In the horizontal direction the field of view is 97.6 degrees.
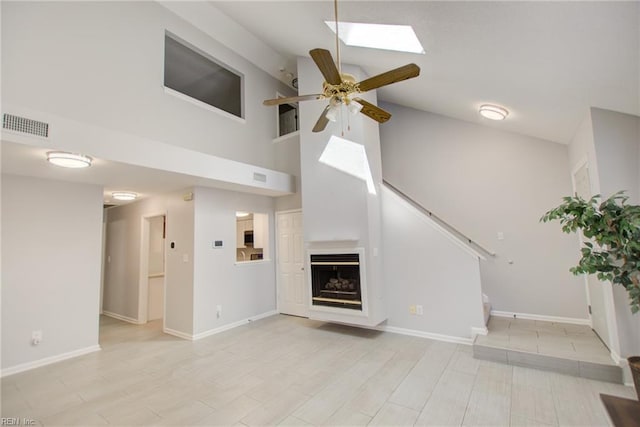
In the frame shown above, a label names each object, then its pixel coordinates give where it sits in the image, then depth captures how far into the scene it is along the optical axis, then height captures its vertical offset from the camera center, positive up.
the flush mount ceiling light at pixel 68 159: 2.82 +0.90
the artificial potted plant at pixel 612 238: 2.11 -0.07
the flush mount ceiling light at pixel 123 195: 4.70 +0.85
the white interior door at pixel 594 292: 3.04 -0.74
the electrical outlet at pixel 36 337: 3.48 -1.12
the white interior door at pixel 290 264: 5.55 -0.50
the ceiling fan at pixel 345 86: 2.13 +1.27
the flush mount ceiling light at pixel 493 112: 3.64 +1.61
